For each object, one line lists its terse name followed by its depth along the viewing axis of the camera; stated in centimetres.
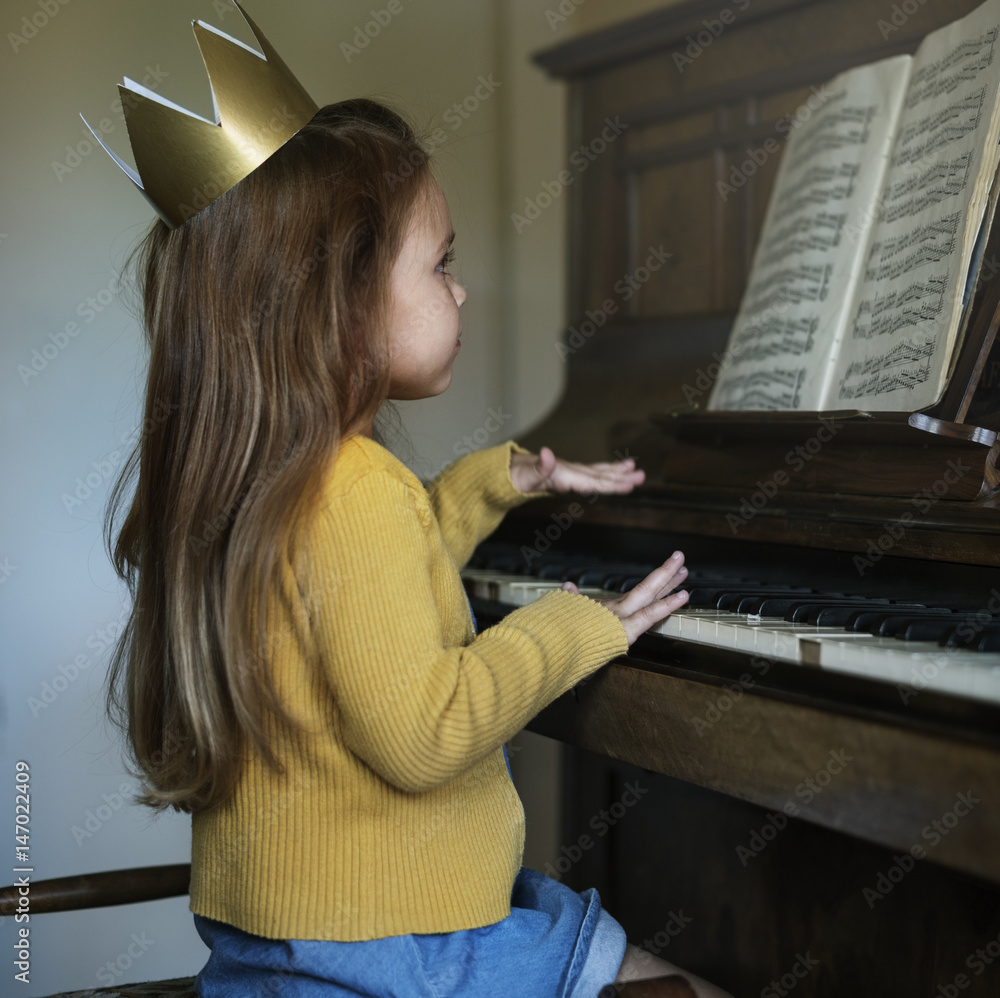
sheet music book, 121
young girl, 84
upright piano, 78
